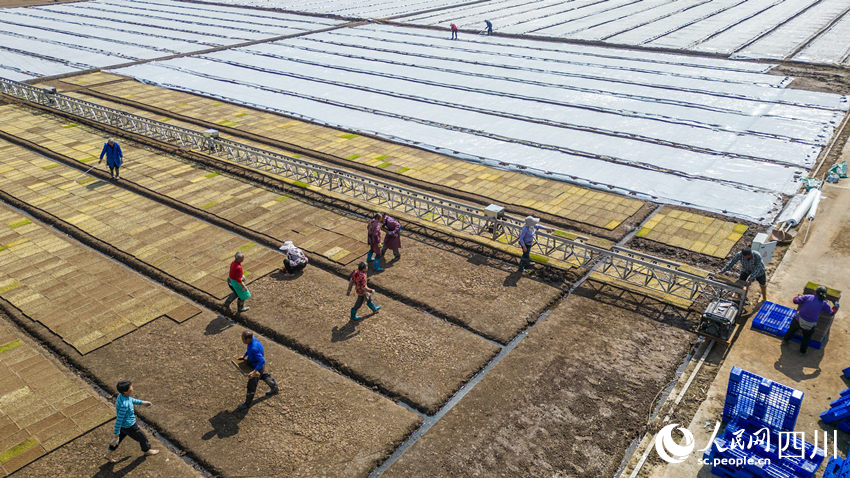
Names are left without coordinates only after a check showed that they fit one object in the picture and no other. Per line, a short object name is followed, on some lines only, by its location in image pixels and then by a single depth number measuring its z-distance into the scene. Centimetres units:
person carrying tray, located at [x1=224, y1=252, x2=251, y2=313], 1274
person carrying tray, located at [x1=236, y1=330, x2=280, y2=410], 1016
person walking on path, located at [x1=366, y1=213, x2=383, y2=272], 1442
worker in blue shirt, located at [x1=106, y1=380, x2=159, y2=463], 912
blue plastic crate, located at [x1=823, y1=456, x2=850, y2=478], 791
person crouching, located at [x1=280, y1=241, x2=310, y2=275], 1486
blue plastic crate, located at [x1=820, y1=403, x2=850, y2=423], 933
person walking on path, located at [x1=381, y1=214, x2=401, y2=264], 1491
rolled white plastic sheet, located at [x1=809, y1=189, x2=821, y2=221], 1649
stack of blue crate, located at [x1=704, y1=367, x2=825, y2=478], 838
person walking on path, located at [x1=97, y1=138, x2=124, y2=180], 2039
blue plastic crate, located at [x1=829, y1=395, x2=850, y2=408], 946
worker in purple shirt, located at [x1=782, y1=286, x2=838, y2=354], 1081
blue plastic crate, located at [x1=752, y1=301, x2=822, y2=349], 1188
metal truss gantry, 1351
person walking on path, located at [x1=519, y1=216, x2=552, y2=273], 1436
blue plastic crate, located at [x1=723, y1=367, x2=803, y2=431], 899
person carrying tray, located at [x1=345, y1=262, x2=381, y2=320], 1242
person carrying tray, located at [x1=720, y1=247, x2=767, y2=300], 1229
